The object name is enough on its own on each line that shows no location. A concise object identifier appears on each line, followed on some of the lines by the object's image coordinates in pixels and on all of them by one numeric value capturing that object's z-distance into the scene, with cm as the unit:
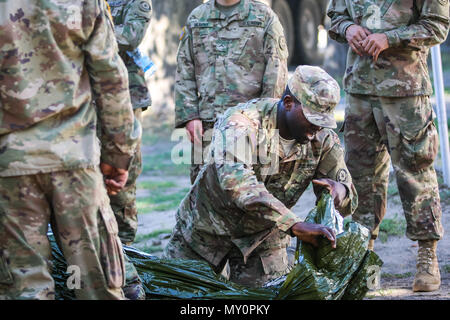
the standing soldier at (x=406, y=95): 1014
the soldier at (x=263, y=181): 797
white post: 1470
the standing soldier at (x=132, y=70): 1084
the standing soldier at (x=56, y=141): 607
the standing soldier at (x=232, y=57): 1098
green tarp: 752
